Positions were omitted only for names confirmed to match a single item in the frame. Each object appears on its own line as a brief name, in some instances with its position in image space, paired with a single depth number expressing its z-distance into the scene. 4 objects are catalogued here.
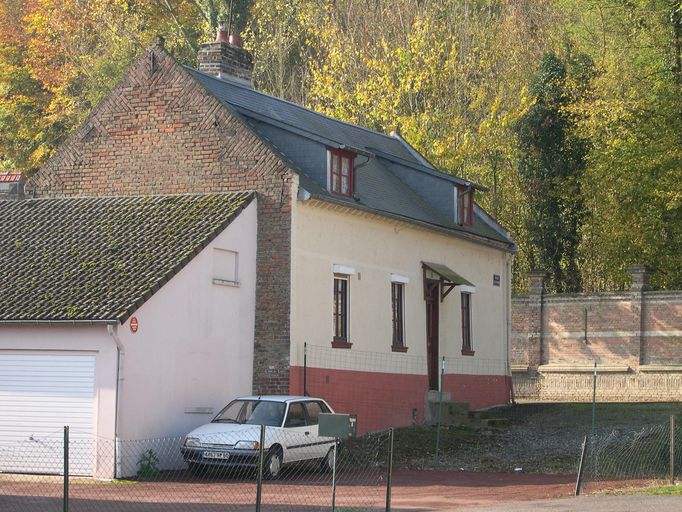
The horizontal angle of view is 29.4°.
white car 23.00
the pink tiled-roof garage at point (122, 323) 23.92
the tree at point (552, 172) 48.91
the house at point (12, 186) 31.77
